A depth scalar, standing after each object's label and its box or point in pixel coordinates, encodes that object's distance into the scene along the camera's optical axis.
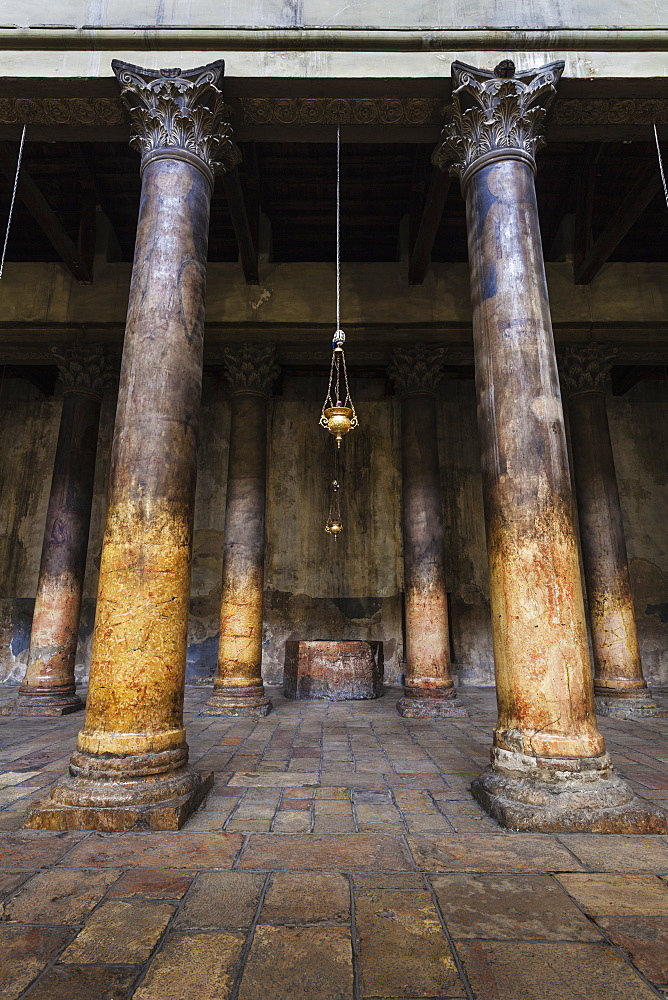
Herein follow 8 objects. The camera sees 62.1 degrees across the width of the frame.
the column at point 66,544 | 8.18
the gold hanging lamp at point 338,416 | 4.81
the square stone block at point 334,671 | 9.23
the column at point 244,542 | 7.99
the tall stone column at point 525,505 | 3.44
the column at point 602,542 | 8.15
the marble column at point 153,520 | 3.44
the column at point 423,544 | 8.10
